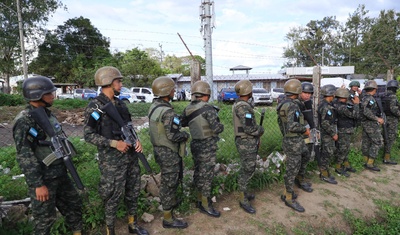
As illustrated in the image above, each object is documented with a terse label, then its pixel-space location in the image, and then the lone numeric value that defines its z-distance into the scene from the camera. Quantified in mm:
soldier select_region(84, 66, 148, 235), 2629
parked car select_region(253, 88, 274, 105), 17125
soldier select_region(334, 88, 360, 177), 4922
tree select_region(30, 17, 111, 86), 27219
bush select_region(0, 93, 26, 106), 16656
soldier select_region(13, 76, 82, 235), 2317
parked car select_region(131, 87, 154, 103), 18594
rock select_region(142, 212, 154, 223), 3284
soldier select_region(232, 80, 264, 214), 3471
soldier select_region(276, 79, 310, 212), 3729
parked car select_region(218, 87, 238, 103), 16339
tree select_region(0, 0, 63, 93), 21277
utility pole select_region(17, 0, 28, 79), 16375
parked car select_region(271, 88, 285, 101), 21000
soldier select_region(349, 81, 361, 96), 6352
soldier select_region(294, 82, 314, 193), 4094
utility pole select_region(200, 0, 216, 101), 8669
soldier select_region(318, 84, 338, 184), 4656
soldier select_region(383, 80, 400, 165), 5648
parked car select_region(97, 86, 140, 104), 17038
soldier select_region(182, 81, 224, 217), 3328
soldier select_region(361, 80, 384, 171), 5352
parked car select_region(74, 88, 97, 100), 20438
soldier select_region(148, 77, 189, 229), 3006
